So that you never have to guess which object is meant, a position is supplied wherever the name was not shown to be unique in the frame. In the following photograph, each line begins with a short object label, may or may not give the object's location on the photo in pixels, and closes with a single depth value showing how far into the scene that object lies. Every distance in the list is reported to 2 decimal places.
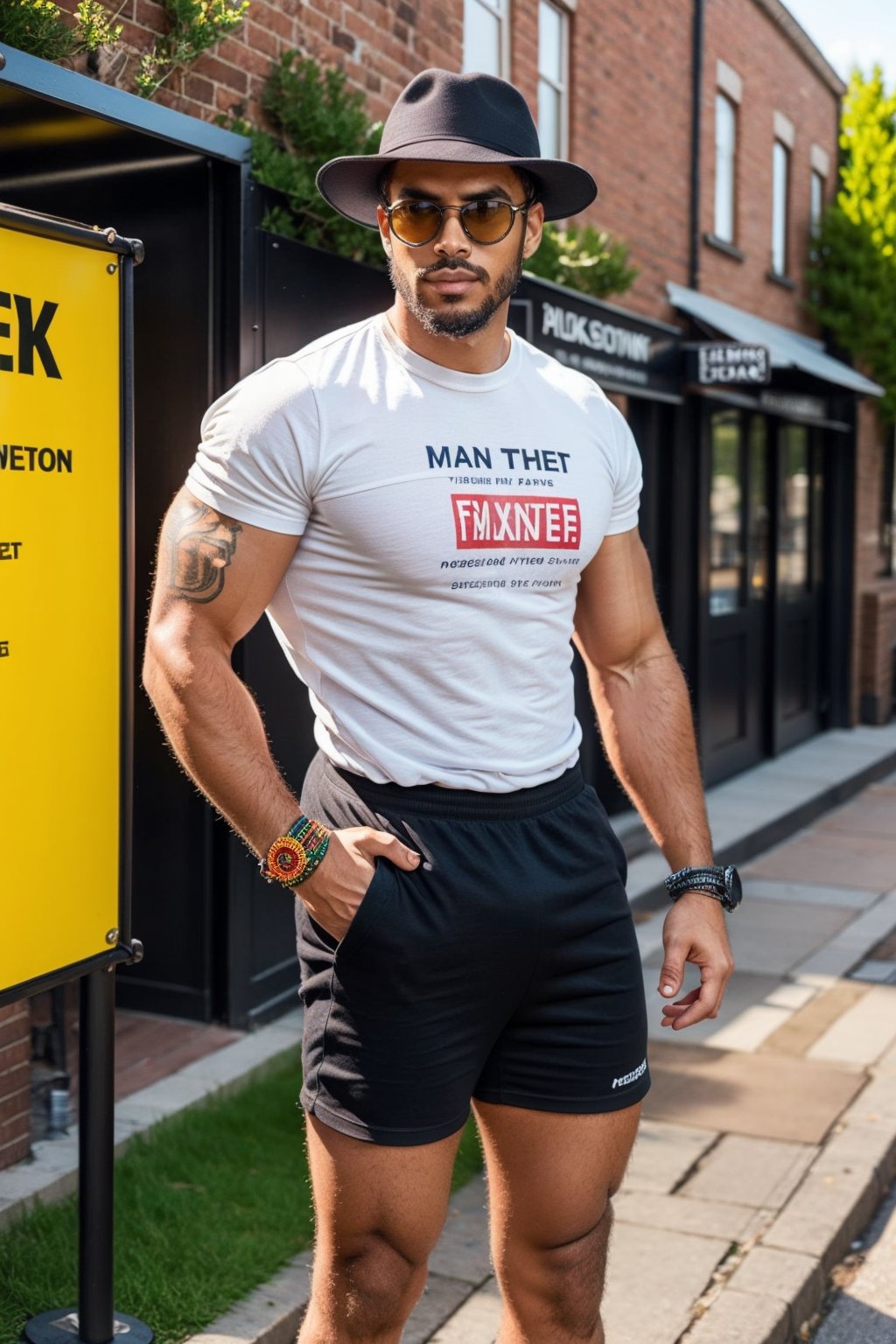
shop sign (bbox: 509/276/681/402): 6.54
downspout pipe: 10.34
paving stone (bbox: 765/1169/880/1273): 3.80
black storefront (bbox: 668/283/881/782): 10.23
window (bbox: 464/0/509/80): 7.36
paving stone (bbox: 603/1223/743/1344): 3.40
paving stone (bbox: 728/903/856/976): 6.66
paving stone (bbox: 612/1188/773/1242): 3.88
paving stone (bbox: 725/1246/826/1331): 3.53
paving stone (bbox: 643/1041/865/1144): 4.64
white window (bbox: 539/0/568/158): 8.25
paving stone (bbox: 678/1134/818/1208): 4.10
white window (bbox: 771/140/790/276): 12.88
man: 2.17
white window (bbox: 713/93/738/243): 11.38
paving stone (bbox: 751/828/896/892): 8.44
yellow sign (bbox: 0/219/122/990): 2.73
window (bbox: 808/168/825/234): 13.80
